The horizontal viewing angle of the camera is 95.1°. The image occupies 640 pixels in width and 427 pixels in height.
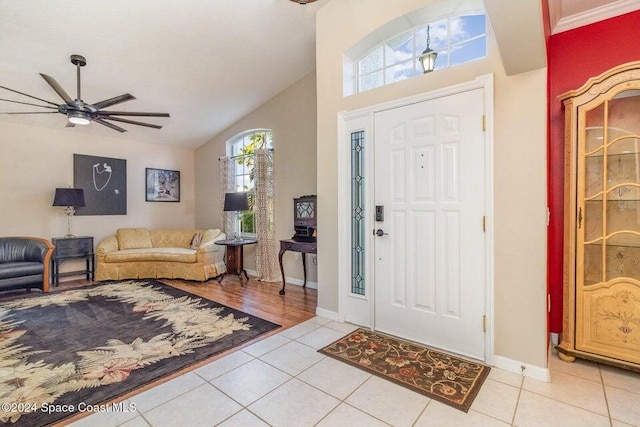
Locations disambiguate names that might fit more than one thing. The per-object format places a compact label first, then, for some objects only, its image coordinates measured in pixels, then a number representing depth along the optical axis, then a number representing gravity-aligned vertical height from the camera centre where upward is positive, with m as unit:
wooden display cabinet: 2.11 -0.09
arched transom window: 2.50 +1.53
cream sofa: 5.00 -0.85
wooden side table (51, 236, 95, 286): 4.81 -0.69
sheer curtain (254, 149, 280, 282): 5.11 -0.12
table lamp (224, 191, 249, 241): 4.71 +0.14
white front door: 2.36 -0.13
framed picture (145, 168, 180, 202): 6.14 +0.56
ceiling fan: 3.06 +1.12
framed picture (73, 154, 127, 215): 5.29 +0.53
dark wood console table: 3.95 -0.51
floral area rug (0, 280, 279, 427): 1.92 -1.22
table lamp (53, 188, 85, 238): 4.71 +0.24
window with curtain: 5.59 +0.93
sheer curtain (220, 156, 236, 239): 5.77 +0.49
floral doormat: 1.94 -1.21
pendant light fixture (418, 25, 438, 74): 2.71 +1.40
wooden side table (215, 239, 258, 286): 4.86 -0.76
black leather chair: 4.11 -0.75
